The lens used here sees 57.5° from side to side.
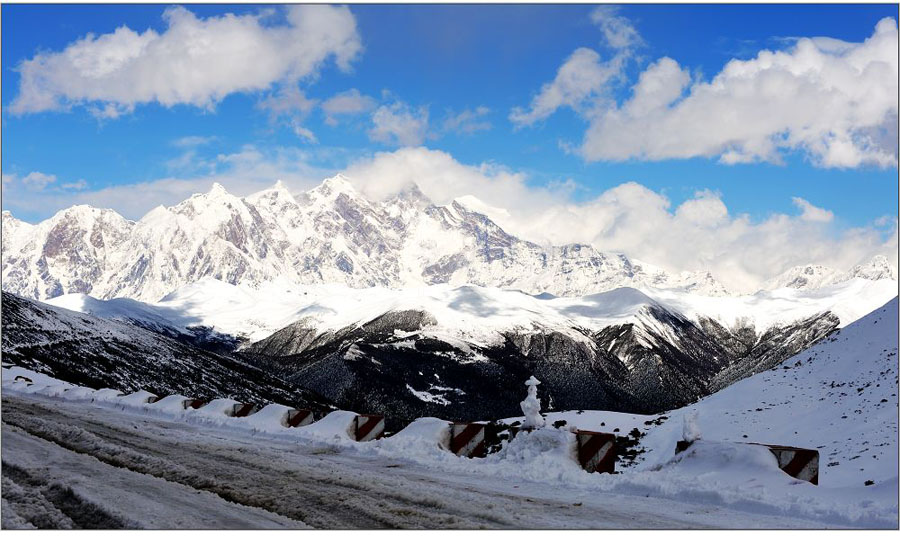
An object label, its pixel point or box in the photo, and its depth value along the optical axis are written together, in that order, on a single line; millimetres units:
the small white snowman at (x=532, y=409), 22000
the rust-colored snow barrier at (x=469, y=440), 23281
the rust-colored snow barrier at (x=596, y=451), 20453
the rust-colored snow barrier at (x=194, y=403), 34781
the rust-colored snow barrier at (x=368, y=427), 26000
